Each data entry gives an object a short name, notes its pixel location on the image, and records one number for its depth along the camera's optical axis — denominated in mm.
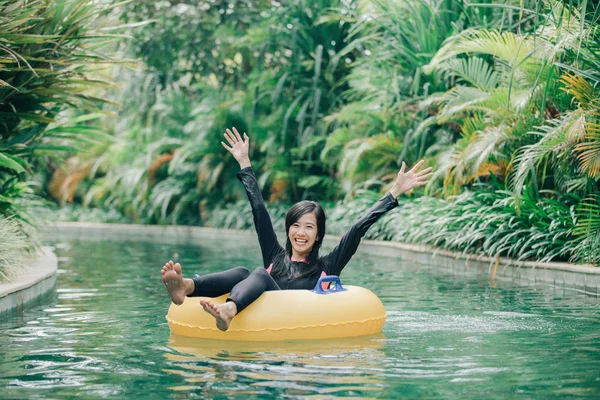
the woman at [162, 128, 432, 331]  6262
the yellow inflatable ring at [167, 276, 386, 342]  5930
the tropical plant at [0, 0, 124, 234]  9094
